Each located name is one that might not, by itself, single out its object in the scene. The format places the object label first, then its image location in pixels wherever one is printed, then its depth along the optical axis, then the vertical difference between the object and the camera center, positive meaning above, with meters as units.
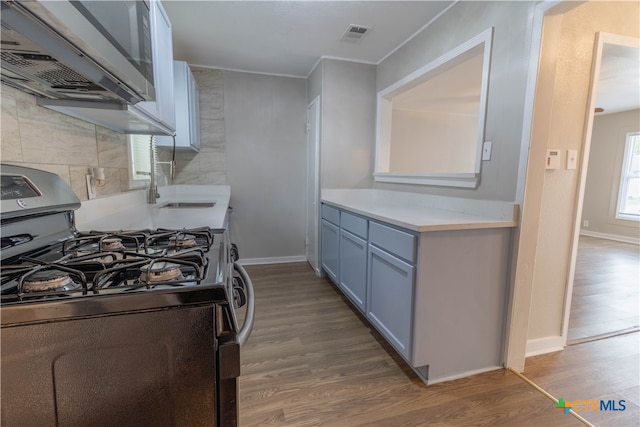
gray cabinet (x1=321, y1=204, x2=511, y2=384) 1.55 -0.66
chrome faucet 2.33 -0.05
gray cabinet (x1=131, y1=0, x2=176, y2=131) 1.35 +0.53
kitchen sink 2.42 -0.26
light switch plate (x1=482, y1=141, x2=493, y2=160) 1.75 +0.18
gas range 0.52 -0.33
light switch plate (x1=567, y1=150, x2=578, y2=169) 1.71 +0.13
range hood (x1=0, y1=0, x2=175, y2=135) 0.59 +0.29
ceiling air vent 2.35 +1.19
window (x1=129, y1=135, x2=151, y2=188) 2.01 +0.09
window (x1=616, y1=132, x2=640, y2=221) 5.19 +0.01
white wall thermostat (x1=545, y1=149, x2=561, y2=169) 1.67 +0.13
